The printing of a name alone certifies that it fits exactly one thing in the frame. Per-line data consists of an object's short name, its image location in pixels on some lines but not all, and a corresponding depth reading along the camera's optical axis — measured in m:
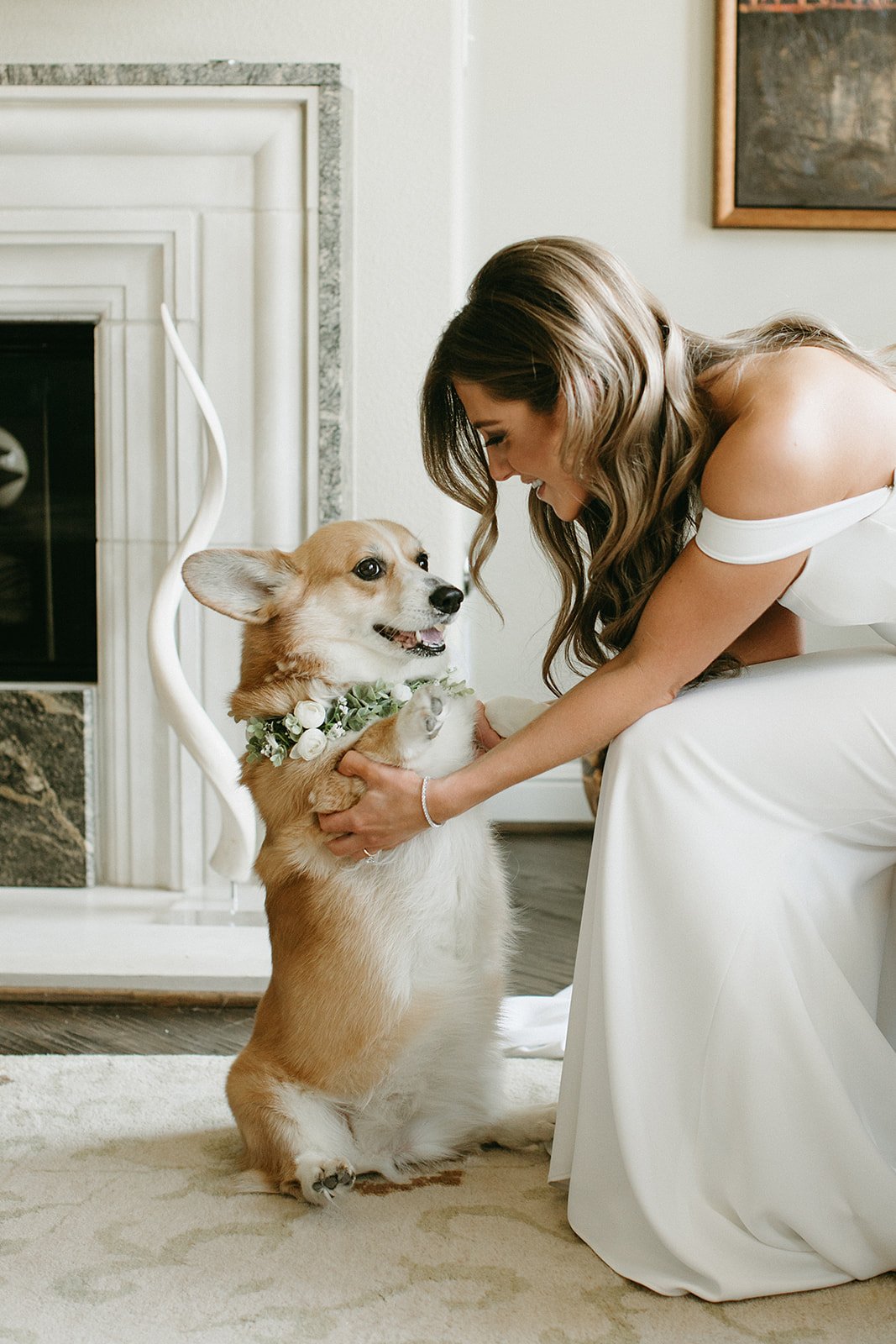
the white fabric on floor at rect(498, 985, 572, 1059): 1.79
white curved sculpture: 2.29
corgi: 1.31
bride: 1.12
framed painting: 3.07
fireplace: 2.42
